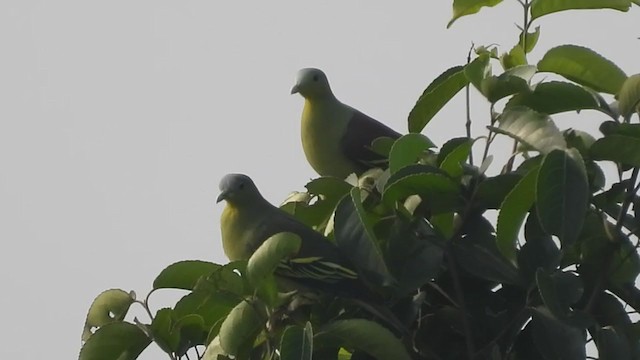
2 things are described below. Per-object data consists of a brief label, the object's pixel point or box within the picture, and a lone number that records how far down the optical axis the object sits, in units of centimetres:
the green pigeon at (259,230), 744
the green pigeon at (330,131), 1052
